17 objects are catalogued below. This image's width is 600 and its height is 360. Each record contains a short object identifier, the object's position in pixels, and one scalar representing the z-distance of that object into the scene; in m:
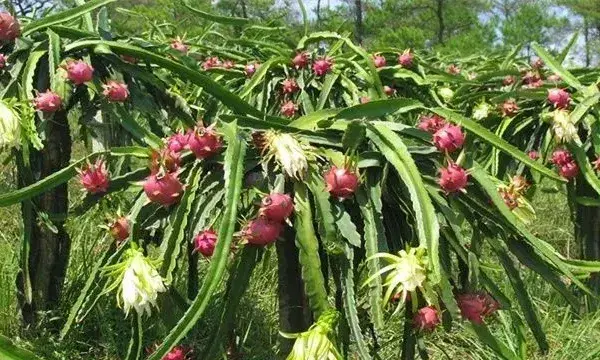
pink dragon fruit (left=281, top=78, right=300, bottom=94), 2.72
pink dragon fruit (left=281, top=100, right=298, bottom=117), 2.63
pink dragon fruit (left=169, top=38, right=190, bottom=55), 2.75
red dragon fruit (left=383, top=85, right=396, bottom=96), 3.14
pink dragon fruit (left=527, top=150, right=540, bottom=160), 2.94
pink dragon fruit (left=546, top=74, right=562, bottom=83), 3.06
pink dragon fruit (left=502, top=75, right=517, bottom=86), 3.40
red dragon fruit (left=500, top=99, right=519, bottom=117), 2.99
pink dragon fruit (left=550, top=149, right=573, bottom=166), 2.78
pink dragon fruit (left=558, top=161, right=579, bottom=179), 2.78
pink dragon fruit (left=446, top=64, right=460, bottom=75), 4.11
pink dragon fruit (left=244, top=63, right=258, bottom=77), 2.91
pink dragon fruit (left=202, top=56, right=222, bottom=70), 3.10
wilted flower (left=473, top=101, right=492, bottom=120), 3.13
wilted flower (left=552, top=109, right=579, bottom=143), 2.46
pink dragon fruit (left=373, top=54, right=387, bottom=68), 3.17
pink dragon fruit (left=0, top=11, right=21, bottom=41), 1.94
